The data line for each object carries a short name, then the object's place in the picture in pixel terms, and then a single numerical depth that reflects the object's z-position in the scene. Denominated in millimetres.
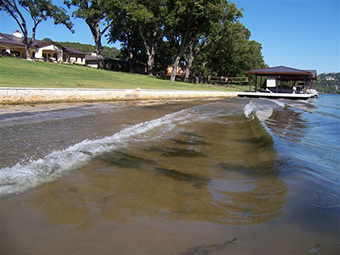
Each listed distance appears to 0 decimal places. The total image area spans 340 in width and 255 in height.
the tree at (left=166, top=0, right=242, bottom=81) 33194
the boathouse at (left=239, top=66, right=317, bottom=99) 33094
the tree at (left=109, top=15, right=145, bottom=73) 43631
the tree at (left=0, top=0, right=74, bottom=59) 33688
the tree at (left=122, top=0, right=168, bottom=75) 34644
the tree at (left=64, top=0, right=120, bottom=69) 36594
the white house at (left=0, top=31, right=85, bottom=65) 42188
